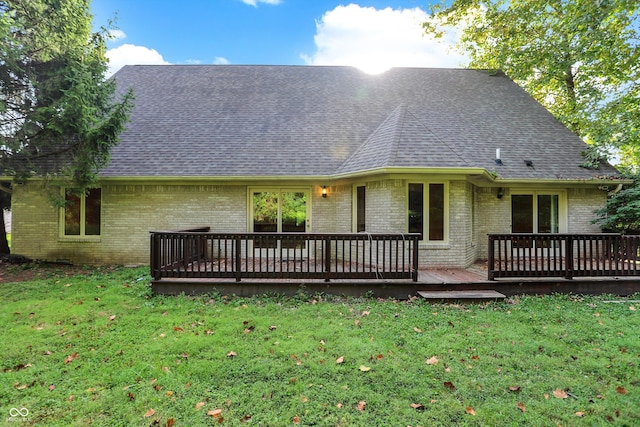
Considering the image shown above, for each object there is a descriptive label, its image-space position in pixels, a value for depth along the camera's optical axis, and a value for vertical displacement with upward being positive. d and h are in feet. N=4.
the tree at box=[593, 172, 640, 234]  29.71 +0.59
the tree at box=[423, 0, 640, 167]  34.45 +22.08
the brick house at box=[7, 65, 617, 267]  26.48 +3.45
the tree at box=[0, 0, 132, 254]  24.88 +10.89
